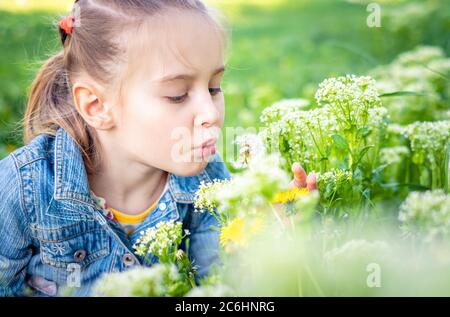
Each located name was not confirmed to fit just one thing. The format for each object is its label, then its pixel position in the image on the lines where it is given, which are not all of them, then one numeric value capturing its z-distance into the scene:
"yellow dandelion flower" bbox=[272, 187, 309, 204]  0.88
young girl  0.98
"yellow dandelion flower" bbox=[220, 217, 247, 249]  0.86
